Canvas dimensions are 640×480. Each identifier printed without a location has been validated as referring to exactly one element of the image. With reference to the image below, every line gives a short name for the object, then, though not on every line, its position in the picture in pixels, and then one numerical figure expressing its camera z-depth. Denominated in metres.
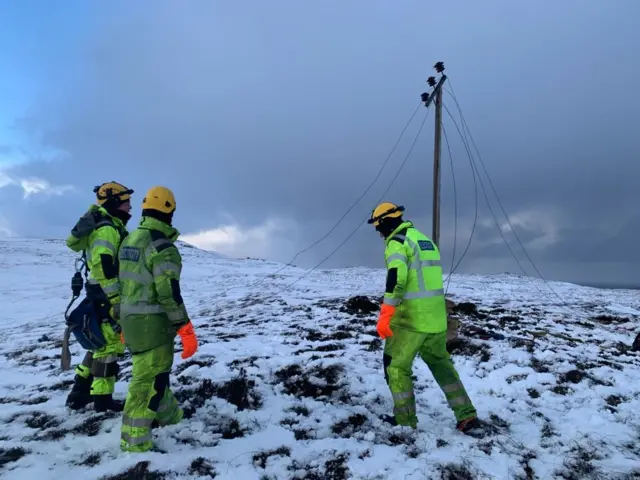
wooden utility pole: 10.09
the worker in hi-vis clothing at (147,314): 4.11
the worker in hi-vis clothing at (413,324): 4.80
